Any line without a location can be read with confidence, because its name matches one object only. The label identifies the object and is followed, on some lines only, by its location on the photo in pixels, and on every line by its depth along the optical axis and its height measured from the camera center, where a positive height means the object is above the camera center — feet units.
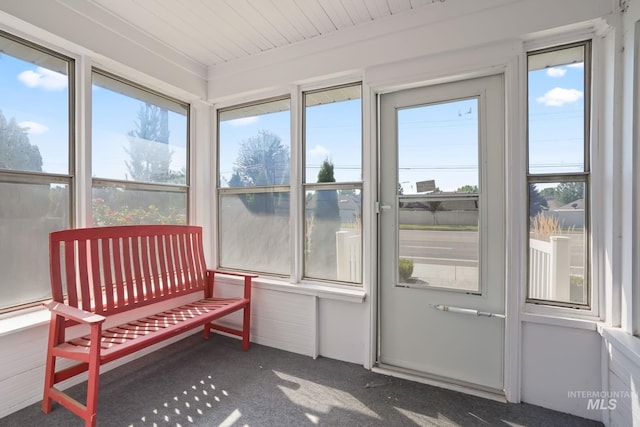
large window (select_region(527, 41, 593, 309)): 6.59 +0.81
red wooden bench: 5.97 -2.03
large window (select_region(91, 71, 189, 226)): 8.30 +1.73
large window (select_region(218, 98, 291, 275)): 9.82 +0.84
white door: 7.13 -0.54
